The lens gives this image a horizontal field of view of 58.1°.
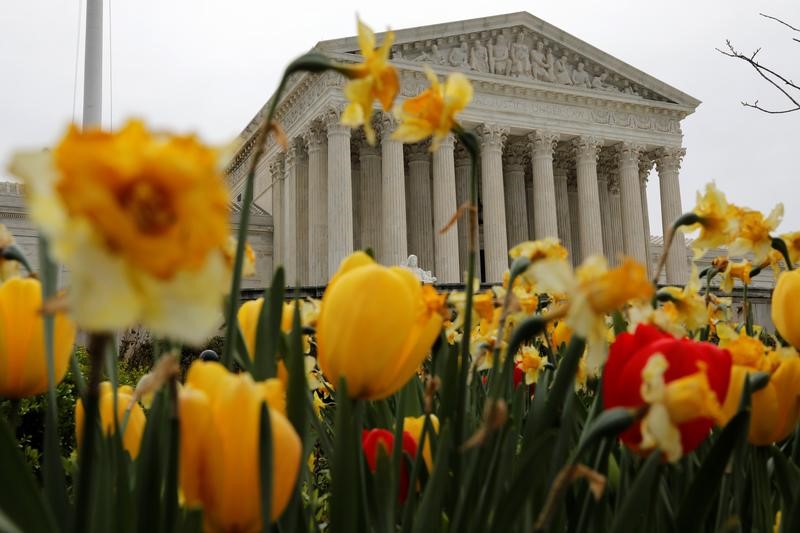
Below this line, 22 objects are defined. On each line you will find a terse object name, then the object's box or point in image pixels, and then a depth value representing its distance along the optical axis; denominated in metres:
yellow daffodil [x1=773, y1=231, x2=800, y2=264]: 1.83
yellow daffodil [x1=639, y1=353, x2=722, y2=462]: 0.83
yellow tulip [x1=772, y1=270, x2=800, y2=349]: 1.35
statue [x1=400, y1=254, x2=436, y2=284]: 22.56
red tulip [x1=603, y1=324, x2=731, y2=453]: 0.97
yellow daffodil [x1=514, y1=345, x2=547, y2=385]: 2.08
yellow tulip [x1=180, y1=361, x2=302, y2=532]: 0.75
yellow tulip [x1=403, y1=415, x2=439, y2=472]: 1.35
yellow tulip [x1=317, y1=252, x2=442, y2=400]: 0.96
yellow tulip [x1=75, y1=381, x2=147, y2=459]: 1.23
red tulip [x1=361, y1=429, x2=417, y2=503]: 1.30
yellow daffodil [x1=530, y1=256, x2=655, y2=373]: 0.70
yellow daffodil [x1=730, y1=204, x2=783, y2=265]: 1.61
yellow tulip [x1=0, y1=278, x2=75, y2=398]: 0.99
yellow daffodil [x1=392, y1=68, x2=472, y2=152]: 1.06
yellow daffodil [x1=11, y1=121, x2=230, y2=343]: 0.48
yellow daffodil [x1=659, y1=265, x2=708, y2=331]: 1.47
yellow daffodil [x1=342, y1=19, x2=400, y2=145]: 0.94
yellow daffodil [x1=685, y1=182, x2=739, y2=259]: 1.34
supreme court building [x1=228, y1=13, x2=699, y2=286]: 26.78
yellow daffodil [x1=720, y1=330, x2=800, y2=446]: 1.25
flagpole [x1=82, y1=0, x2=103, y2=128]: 11.92
